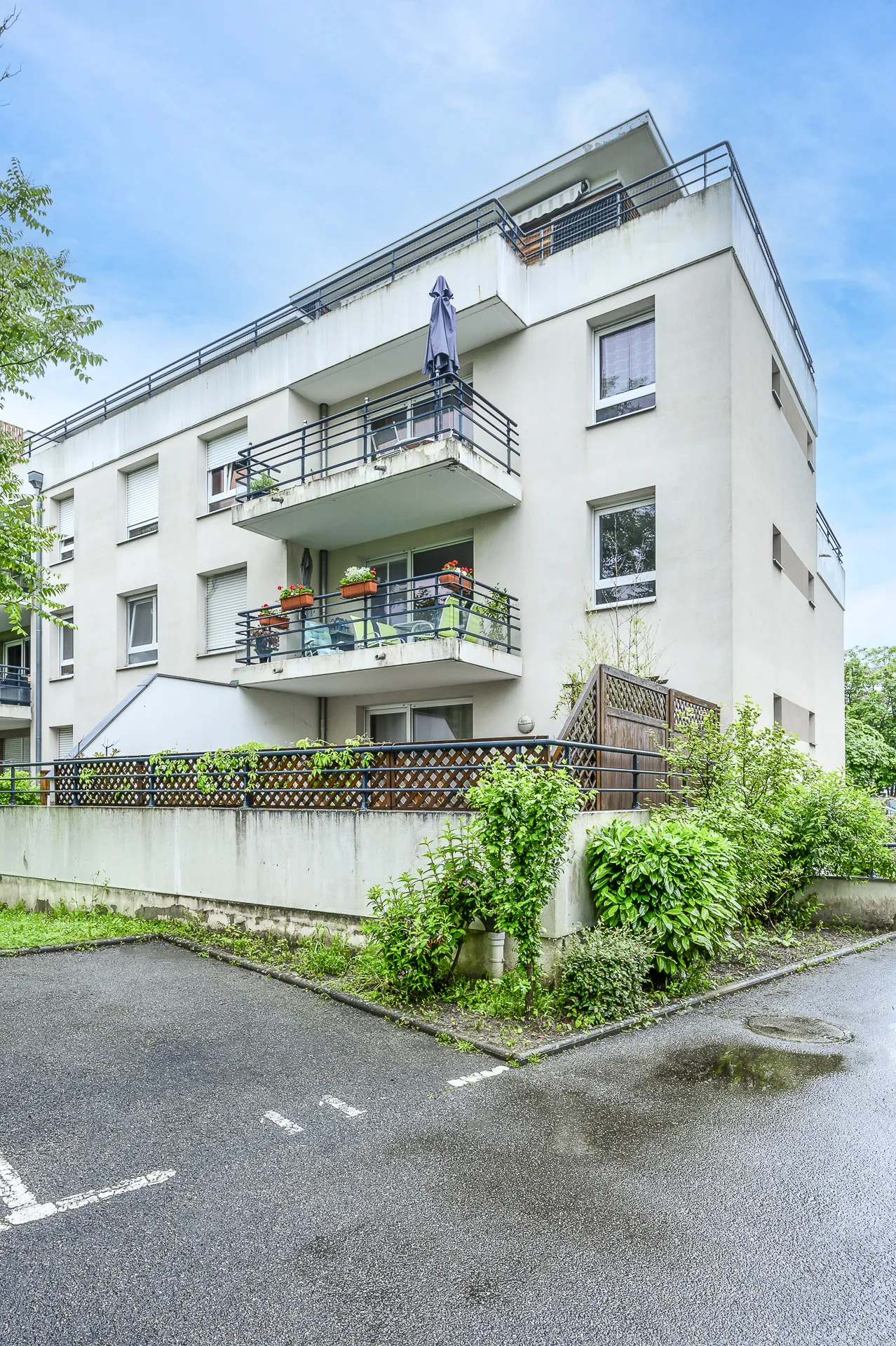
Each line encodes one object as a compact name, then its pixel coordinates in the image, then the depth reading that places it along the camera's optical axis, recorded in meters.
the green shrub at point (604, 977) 6.14
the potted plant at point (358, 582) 13.67
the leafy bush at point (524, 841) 5.82
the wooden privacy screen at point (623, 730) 7.60
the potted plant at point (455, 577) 12.66
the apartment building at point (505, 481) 12.18
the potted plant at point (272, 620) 14.59
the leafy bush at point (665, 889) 6.58
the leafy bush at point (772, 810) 8.33
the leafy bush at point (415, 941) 6.37
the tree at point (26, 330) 11.16
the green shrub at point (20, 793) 12.62
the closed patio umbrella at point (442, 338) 12.70
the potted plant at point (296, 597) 14.41
